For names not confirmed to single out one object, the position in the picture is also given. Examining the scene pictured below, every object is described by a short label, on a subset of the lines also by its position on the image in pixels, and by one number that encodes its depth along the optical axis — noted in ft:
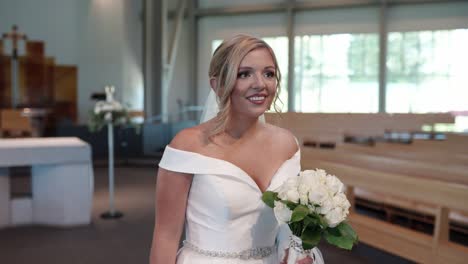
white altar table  17.48
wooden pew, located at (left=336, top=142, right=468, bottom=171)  14.99
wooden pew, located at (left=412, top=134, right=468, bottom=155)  17.30
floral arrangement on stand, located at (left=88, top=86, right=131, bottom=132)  18.98
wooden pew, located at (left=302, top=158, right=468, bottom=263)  10.54
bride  4.74
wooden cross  38.88
